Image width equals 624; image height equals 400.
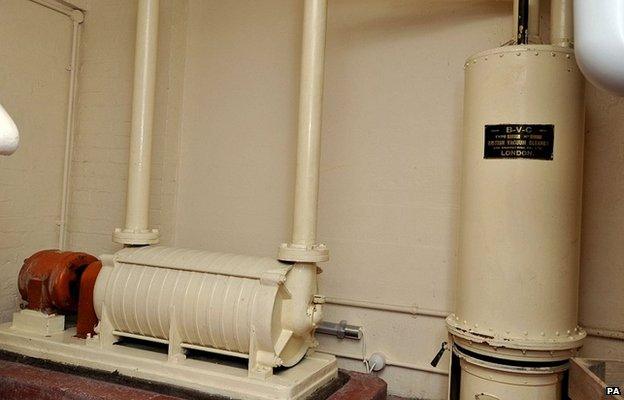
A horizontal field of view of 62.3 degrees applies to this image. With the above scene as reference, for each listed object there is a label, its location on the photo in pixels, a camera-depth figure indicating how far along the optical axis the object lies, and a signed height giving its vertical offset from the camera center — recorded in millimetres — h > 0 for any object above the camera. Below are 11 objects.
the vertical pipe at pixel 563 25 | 1956 +735
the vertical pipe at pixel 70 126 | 2906 +377
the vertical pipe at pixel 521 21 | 1986 +762
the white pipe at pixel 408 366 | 2410 -739
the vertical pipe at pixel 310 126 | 2107 +325
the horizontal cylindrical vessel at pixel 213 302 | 1941 -404
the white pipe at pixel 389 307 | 2422 -474
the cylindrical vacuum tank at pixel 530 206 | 1804 +37
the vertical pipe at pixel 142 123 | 2398 +347
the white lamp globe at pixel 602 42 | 1160 +411
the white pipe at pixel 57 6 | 2724 +1005
